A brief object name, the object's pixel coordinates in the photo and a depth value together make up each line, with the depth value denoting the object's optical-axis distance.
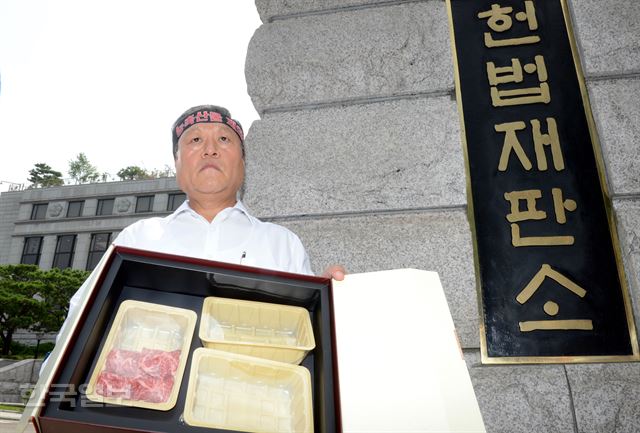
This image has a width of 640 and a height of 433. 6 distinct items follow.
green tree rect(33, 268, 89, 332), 27.22
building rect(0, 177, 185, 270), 39.28
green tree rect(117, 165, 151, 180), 49.16
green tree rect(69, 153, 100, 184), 49.50
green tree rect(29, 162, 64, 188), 52.72
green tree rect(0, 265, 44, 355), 25.73
